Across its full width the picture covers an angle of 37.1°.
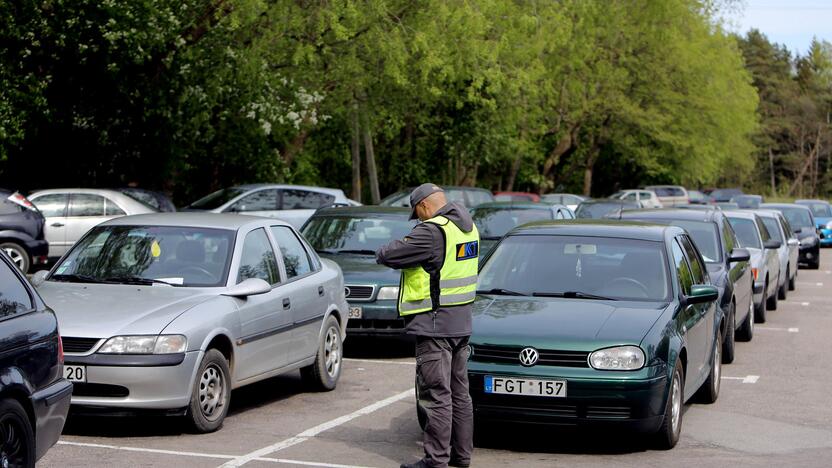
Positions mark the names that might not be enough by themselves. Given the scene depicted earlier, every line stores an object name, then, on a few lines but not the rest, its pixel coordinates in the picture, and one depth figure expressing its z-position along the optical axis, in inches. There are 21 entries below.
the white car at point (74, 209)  877.2
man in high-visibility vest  295.0
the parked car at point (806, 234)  1240.2
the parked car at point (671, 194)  2357.3
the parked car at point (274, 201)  970.1
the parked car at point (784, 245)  856.3
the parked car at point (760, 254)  673.8
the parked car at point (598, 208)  1189.7
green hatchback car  312.7
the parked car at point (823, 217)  1686.8
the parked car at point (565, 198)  1718.0
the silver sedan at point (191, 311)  323.3
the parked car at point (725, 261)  521.7
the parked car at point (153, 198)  936.3
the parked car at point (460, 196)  1212.5
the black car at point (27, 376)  234.2
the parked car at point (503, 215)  739.4
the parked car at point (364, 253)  519.8
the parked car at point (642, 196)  2129.7
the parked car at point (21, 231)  803.4
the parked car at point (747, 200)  1961.6
